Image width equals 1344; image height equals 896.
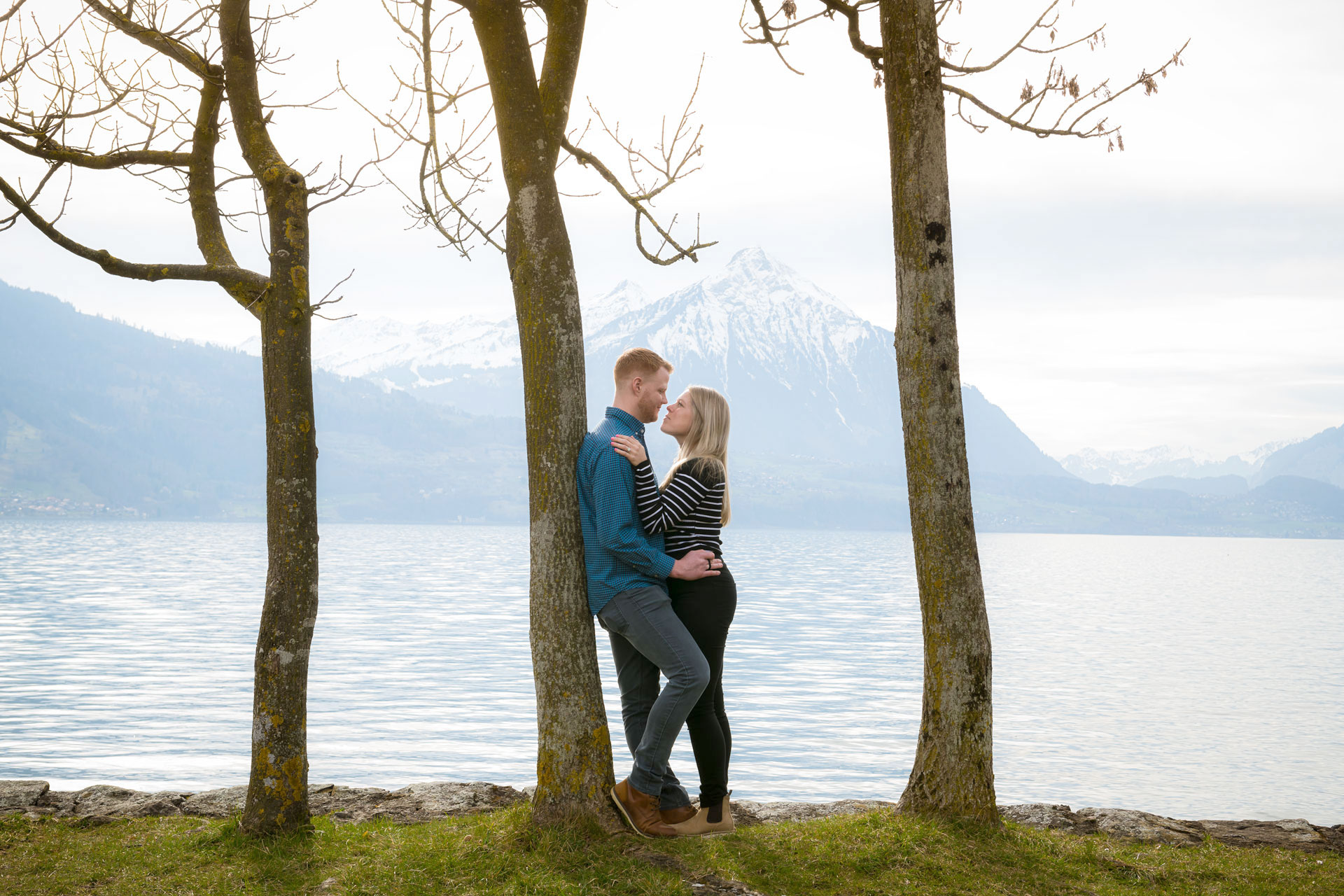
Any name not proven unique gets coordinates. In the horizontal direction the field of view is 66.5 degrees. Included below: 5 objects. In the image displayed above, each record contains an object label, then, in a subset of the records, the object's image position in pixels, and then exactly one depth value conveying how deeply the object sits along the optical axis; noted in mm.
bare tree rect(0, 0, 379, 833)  5691
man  5250
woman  5352
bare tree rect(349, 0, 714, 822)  5461
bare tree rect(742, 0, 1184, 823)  6047
